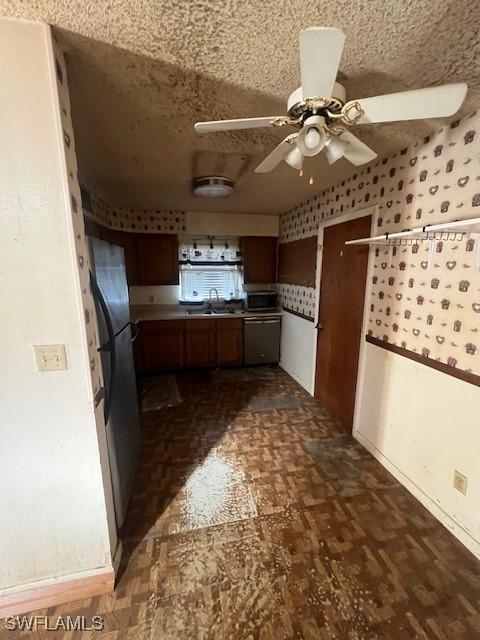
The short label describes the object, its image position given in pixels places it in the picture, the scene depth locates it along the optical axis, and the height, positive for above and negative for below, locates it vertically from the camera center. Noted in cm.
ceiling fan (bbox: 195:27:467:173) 85 +57
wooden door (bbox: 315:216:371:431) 241 -47
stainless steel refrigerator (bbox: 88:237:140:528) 139 -59
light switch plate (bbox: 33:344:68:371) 114 -37
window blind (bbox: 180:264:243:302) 430 -24
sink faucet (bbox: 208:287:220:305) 441 -42
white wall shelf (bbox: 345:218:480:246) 118 +17
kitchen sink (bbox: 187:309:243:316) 395 -68
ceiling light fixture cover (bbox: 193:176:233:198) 243 +70
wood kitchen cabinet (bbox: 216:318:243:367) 397 -107
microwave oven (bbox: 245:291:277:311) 418 -52
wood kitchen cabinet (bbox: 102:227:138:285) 361 +21
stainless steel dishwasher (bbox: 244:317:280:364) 405 -107
